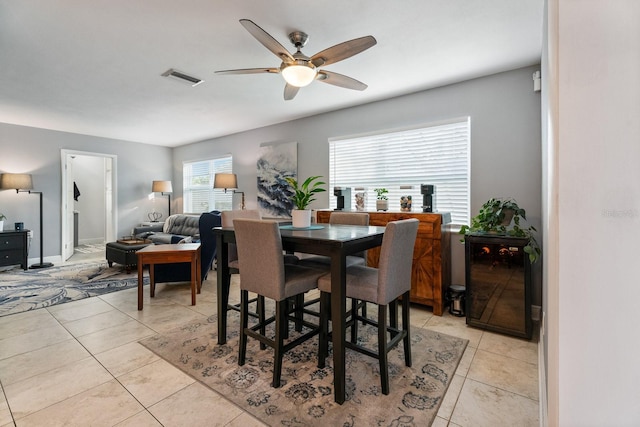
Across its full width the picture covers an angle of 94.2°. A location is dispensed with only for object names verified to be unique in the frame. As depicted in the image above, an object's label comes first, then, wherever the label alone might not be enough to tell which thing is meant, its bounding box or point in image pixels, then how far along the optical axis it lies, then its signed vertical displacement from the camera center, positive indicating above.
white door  5.71 +0.10
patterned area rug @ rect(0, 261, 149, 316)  3.35 -0.95
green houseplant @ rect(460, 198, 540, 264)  2.57 -0.07
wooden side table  3.12 -0.47
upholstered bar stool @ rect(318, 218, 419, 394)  1.75 -0.46
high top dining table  1.68 -0.24
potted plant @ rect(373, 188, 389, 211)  3.51 +0.13
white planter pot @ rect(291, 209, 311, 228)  2.38 -0.04
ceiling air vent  3.07 +1.46
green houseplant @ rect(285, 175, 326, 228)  2.30 -0.01
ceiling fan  1.83 +1.07
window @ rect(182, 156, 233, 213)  6.14 +0.59
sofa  5.45 -0.32
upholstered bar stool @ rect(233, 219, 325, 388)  1.80 -0.41
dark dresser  4.77 -0.54
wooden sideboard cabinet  2.96 -0.49
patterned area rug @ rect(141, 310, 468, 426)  1.58 -1.06
